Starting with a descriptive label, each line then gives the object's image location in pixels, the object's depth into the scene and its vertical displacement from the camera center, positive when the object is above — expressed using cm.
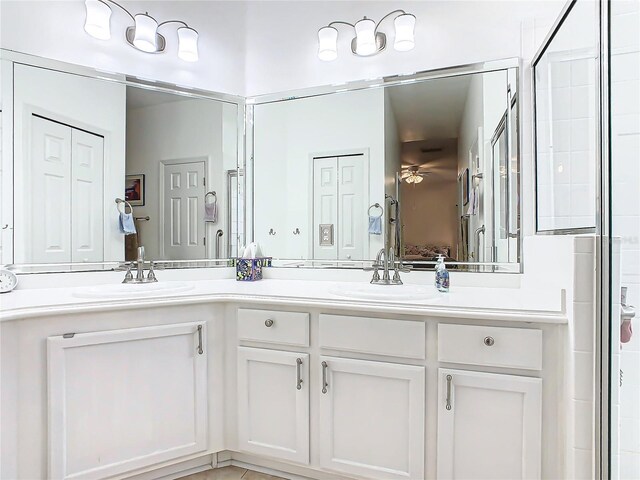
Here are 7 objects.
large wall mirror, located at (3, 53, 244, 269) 180 +35
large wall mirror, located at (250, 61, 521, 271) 186 +35
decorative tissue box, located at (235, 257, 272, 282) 217 -16
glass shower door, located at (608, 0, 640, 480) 114 +8
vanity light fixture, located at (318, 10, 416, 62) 200 +106
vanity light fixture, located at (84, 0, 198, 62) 193 +108
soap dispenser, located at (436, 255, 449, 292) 178 -17
